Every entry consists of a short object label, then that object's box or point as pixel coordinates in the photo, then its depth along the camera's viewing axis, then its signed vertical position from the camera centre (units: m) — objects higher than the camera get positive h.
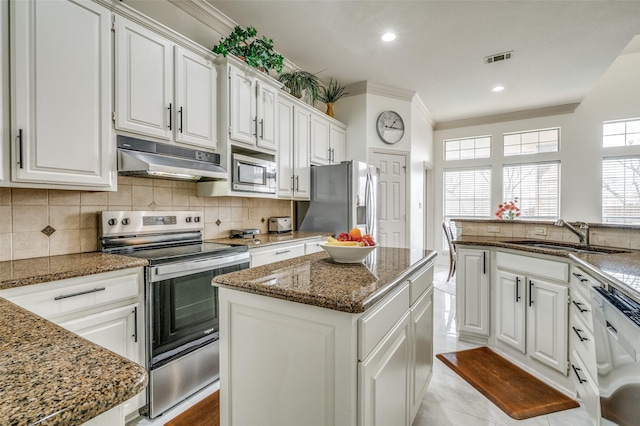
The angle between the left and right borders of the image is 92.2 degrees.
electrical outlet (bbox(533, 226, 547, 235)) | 2.74 -0.19
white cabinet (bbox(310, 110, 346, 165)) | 3.86 +0.92
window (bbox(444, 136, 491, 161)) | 6.07 +1.24
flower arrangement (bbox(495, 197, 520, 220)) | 4.79 -0.04
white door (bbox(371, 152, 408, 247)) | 4.62 +0.19
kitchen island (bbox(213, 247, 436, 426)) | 0.99 -0.49
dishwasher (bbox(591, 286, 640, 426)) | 1.03 -0.54
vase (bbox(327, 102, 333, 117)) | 4.32 +1.41
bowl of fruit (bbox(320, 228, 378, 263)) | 1.48 -0.18
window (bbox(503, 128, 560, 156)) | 5.49 +1.25
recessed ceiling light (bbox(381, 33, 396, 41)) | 3.22 +1.83
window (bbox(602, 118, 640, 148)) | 4.79 +1.22
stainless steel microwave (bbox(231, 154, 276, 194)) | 2.71 +0.32
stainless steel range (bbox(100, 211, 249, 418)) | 1.76 -0.55
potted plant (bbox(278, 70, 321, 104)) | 3.62 +1.50
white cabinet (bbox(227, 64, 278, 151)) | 2.65 +0.92
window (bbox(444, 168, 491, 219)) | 6.05 +0.34
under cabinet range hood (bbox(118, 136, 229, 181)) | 1.92 +0.32
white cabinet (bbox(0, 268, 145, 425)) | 1.38 -0.48
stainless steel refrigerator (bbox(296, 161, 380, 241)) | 3.54 +0.10
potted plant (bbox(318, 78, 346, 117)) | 4.34 +1.66
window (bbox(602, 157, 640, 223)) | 4.79 +0.32
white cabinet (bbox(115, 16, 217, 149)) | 1.94 +0.85
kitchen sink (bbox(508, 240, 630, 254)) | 2.16 -0.29
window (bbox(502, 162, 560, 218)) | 5.48 +0.41
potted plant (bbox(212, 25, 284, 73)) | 2.65 +1.42
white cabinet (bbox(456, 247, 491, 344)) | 2.66 -0.74
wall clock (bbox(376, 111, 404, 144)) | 4.55 +1.25
